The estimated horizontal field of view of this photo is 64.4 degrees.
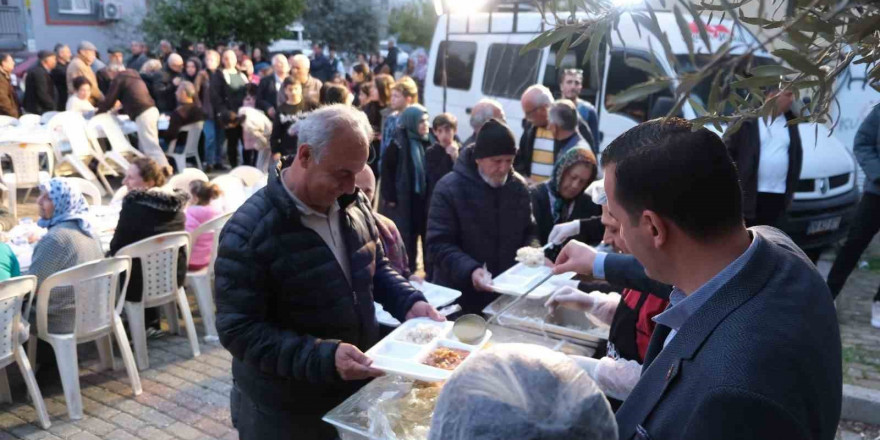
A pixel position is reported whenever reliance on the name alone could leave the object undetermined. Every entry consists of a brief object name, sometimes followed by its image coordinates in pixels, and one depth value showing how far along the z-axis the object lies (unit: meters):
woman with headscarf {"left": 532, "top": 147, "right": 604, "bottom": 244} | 4.28
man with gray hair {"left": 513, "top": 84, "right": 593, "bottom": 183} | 6.05
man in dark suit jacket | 1.20
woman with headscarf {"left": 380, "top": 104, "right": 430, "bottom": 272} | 5.96
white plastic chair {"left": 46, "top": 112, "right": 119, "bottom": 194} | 9.39
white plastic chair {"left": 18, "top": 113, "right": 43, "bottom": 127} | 9.98
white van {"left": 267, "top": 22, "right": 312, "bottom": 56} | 23.01
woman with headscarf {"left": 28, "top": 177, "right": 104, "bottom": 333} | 4.34
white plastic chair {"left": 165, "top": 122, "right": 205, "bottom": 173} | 10.89
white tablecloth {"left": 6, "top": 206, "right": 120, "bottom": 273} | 4.93
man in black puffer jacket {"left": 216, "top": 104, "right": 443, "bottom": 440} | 2.37
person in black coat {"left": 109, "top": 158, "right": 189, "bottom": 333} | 4.98
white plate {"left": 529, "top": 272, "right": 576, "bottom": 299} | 3.43
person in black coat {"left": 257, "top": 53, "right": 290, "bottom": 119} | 10.91
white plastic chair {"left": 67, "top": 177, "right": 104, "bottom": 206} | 6.63
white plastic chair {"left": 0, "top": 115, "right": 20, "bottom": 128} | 9.79
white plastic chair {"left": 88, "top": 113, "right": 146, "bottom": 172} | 10.06
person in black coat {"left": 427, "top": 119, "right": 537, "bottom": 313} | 4.02
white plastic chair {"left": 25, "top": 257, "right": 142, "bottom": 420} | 4.26
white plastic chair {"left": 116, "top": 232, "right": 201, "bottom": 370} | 4.96
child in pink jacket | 5.60
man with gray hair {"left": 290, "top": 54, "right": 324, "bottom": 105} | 9.44
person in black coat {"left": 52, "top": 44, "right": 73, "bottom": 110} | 12.34
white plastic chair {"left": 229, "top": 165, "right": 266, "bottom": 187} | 7.23
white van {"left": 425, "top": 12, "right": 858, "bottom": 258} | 6.73
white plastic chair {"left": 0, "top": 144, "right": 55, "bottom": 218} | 8.49
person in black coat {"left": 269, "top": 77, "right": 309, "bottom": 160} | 8.05
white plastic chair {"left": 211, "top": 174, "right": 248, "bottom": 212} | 6.16
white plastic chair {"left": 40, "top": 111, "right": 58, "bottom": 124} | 10.55
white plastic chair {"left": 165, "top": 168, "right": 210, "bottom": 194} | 6.36
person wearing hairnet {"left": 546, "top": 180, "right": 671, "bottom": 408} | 2.30
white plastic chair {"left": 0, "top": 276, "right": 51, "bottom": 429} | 3.93
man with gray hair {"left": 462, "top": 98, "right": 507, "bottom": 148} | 5.88
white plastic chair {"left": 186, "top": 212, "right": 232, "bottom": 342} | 5.53
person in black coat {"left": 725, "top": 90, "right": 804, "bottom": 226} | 5.40
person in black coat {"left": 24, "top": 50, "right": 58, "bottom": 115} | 11.56
